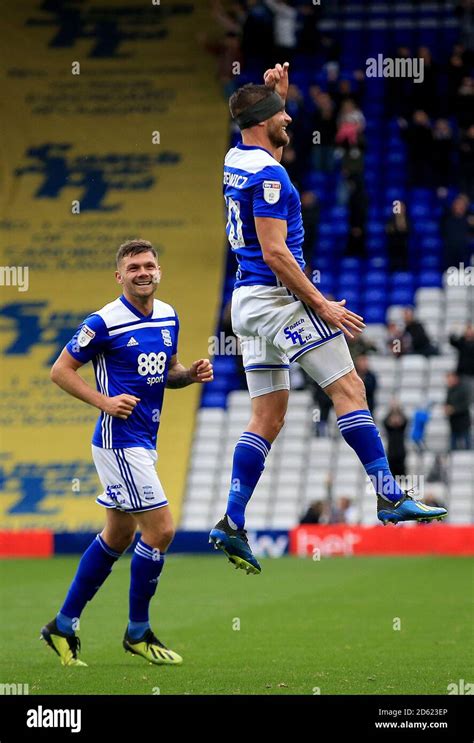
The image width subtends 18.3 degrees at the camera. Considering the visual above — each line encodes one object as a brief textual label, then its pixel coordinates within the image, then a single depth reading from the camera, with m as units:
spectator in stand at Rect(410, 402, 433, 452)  22.62
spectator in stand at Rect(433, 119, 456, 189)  25.53
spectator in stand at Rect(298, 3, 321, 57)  27.83
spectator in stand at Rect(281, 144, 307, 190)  25.28
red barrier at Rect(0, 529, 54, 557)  21.72
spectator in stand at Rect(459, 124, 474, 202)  25.61
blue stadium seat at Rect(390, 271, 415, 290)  25.14
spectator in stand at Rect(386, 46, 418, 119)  26.35
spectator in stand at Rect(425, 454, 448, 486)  22.19
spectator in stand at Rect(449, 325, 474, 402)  22.59
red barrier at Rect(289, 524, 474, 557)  20.62
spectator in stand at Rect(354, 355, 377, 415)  21.52
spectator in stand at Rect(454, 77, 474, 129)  25.78
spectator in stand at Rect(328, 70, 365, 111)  25.72
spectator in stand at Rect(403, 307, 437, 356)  23.12
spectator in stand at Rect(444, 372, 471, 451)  22.09
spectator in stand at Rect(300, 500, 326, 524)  21.47
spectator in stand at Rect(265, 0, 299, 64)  27.14
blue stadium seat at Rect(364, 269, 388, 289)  25.23
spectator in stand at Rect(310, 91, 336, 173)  25.36
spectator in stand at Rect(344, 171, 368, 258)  25.22
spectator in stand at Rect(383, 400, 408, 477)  21.44
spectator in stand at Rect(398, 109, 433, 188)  25.41
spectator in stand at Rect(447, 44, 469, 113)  26.02
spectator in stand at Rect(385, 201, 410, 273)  24.88
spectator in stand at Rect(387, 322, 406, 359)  23.30
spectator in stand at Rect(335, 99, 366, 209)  25.23
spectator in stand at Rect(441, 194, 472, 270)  24.30
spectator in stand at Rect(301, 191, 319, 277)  24.70
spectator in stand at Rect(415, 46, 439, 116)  25.47
